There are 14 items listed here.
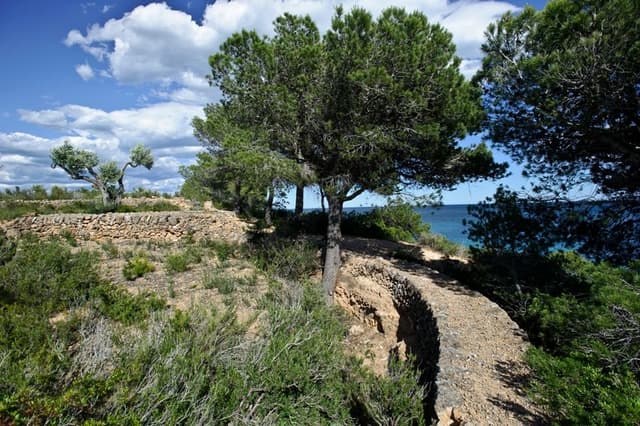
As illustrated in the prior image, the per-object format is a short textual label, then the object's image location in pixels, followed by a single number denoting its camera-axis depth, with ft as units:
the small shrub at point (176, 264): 28.53
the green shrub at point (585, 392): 6.56
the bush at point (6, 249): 23.70
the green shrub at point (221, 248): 33.09
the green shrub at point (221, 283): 23.94
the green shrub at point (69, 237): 34.72
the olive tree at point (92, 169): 50.16
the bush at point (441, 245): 39.29
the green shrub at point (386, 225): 45.47
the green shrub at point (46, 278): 18.51
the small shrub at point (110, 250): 32.27
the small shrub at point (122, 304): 17.53
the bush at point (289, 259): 28.22
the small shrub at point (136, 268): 26.32
